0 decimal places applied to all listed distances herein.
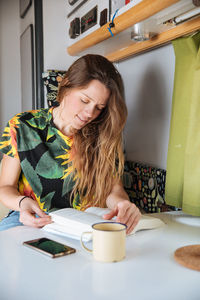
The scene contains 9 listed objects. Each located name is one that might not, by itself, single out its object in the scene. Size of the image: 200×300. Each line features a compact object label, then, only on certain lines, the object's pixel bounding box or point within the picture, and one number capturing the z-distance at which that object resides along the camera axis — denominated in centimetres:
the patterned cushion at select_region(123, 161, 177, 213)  155
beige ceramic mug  78
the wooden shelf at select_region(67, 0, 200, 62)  120
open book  96
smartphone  83
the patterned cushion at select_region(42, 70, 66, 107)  213
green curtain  123
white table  64
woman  140
